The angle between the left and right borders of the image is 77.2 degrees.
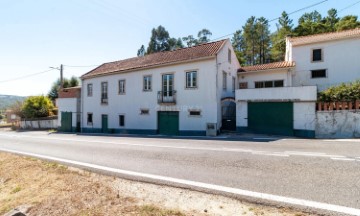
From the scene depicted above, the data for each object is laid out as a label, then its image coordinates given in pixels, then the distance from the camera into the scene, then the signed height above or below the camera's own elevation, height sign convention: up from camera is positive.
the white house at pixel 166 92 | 18.19 +1.84
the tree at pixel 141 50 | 55.17 +15.04
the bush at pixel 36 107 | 34.69 +0.77
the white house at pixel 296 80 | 15.24 +2.97
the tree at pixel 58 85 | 43.80 +5.39
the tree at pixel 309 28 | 35.22 +13.22
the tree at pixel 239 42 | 46.25 +14.38
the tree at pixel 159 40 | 50.34 +16.14
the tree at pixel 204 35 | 50.84 +17.29
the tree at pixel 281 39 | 38.81 +12.93
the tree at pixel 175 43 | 51.00 +15.74
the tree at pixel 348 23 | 30.52 +12.40
